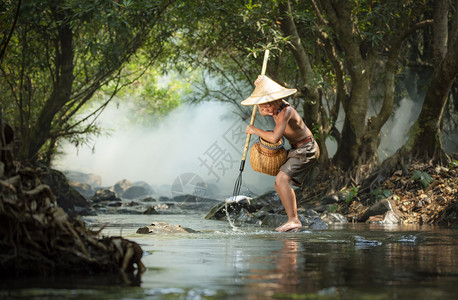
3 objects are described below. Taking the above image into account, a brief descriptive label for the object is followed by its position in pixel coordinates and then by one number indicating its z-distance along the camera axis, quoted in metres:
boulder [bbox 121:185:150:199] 29.97
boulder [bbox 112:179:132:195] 31.28
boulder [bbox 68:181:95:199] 30.04
